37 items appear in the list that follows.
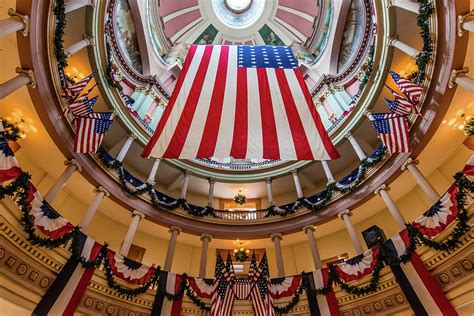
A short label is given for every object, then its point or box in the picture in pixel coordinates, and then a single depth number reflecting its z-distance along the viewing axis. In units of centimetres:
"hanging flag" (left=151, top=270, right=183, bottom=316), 1023
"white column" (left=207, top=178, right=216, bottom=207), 1598
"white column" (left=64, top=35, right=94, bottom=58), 1061
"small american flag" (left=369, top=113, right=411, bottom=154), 975
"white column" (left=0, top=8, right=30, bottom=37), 685
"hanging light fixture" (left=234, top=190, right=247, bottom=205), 1833
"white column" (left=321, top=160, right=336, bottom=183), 1472
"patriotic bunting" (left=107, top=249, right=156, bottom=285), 975
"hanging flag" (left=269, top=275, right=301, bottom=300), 1091
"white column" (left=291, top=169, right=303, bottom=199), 1541
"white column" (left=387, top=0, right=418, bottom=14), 1004
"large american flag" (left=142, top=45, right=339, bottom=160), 675
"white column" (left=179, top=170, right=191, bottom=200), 1532
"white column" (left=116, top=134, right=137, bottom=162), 1373
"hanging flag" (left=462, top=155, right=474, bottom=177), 684
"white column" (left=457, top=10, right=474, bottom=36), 733
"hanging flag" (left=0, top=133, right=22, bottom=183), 649
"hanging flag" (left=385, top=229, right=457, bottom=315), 802
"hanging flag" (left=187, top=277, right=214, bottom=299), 1084
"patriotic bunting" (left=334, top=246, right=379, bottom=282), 966
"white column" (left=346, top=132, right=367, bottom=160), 1383
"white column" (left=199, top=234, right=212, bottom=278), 1251
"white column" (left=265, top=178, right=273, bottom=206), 1611
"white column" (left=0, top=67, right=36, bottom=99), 754
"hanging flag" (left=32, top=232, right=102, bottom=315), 809
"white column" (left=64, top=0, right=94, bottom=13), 1030
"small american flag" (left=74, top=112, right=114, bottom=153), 948
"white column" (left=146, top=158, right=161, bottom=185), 1431
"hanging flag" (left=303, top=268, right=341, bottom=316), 1008
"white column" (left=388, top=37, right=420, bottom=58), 1056
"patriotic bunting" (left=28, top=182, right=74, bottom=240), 777
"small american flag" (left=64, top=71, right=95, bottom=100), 956
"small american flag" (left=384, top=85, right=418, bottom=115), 1019
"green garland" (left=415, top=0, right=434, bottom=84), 870
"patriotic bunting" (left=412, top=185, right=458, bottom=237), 767
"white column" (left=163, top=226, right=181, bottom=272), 1226
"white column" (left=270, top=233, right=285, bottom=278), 1283
